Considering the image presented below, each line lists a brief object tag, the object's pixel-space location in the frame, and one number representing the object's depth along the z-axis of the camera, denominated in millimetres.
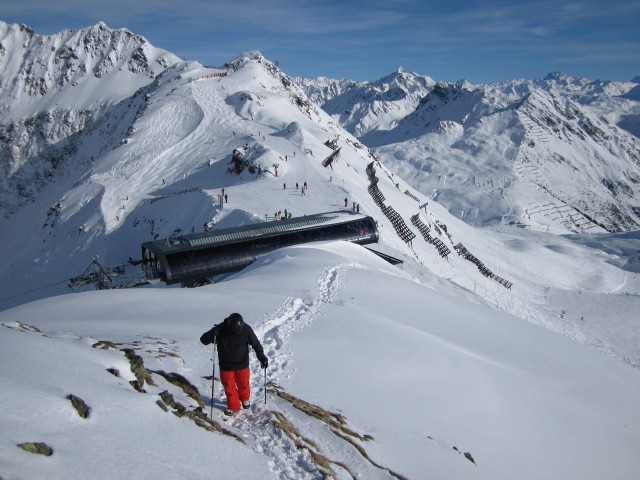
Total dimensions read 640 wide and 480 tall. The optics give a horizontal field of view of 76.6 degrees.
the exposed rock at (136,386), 5811
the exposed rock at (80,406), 4755
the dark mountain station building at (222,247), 20859
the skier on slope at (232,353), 6387
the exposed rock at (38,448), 3865
